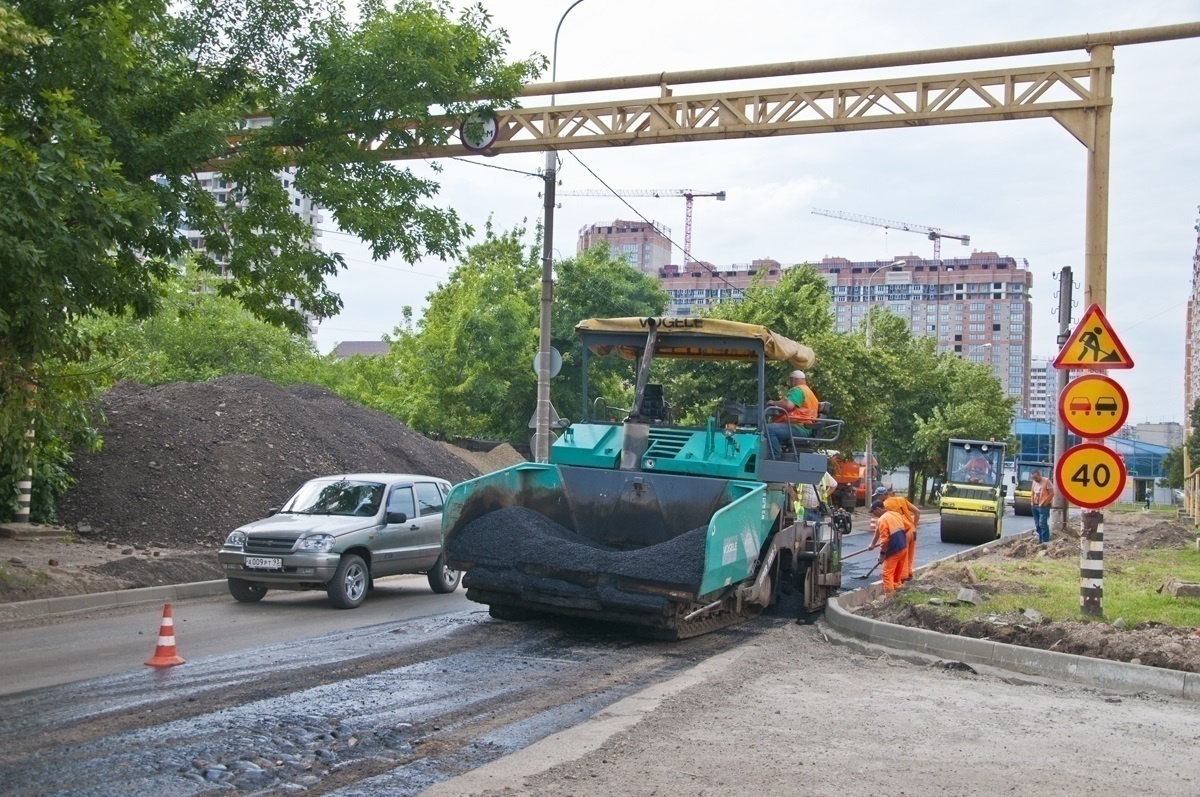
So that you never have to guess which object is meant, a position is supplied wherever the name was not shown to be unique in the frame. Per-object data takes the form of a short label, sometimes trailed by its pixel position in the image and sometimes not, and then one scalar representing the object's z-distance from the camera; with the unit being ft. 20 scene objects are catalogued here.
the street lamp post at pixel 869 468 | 142.51
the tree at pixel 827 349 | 114.21
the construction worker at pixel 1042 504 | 81.66
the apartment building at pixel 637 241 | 589.32
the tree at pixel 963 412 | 183.52
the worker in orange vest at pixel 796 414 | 38.91
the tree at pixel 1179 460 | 234.79
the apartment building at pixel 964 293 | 604.90
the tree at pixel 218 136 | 30.07
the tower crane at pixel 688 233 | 549.91
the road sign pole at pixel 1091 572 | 35.22
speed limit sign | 33.78
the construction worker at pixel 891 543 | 44.52
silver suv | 41.91
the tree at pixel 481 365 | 122.72
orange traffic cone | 28.99
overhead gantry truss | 46.06
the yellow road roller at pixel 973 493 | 100.22
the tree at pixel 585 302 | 121.70
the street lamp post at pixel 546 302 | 70.03
